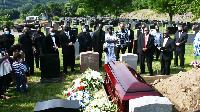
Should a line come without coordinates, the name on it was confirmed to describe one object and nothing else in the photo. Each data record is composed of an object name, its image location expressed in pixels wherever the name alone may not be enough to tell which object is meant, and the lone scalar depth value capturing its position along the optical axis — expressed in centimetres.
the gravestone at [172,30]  2704
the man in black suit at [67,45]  1144
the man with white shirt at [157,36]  1327
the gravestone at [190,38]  2022
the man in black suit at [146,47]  1082
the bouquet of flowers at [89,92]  624
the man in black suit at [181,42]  1238
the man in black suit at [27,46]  1082
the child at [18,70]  856
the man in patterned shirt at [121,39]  1300
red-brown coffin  606
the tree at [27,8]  15435
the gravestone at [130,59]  1030
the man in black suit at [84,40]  1216
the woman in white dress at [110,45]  1173
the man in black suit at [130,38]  1348
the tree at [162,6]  3488
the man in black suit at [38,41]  1144
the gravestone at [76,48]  1458
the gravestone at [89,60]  1129
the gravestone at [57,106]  465
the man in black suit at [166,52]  1091
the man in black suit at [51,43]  1088
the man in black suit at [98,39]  1230
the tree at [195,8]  1590
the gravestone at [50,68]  986
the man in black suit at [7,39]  1106
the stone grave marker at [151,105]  486
